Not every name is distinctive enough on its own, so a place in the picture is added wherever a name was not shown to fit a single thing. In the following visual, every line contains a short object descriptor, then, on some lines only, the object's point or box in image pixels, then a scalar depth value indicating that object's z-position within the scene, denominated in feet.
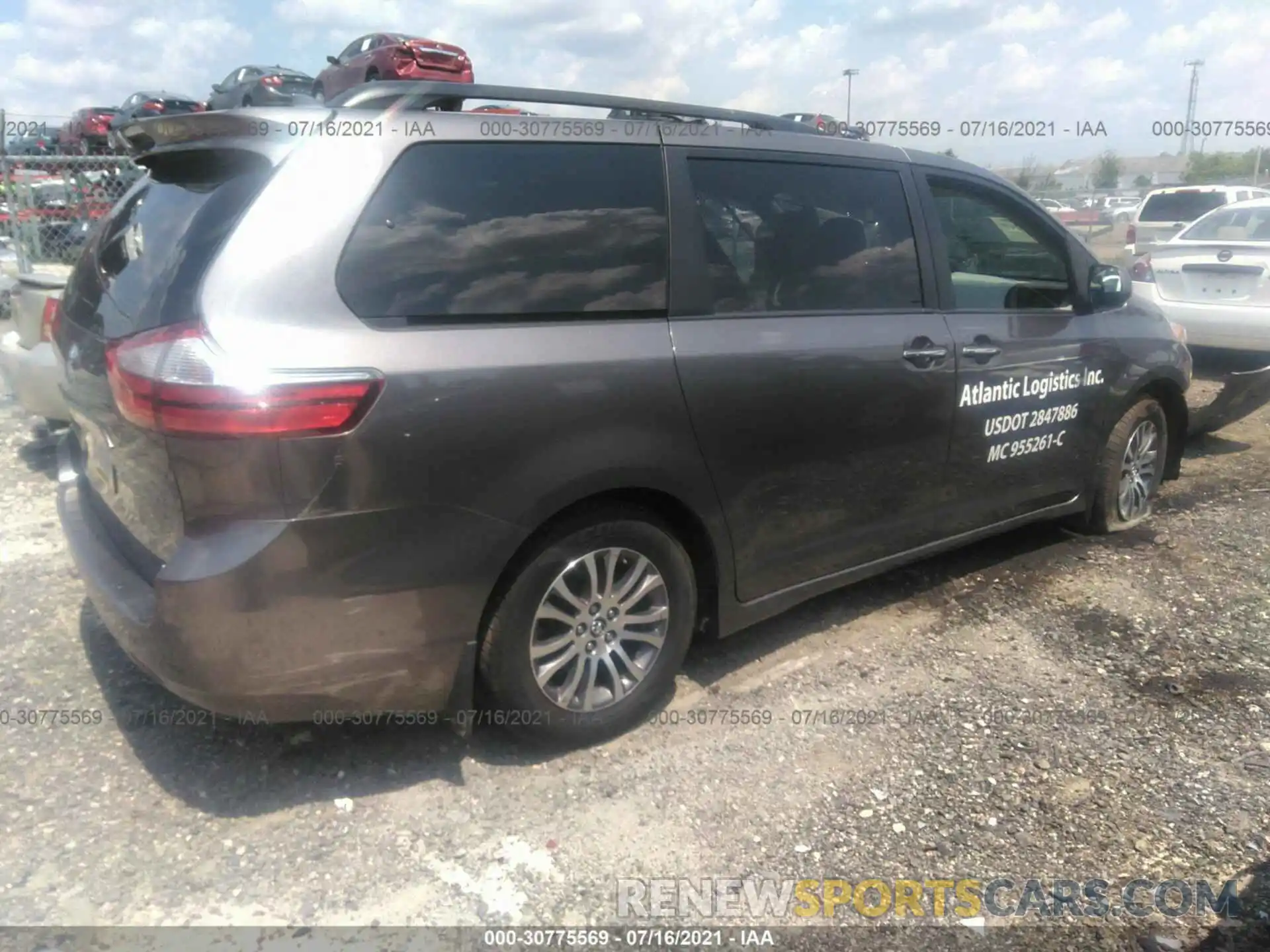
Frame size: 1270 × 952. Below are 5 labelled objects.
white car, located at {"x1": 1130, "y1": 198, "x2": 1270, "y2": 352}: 23.72
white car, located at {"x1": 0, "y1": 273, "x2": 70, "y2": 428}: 15.94
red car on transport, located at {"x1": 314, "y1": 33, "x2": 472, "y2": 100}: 40.83
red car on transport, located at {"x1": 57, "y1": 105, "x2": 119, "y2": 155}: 52.37
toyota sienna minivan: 7.86
